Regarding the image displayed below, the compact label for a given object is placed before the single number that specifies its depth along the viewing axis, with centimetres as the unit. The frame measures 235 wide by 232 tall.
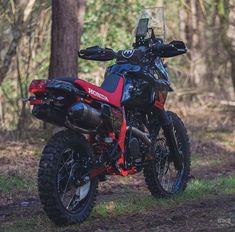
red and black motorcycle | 1052
